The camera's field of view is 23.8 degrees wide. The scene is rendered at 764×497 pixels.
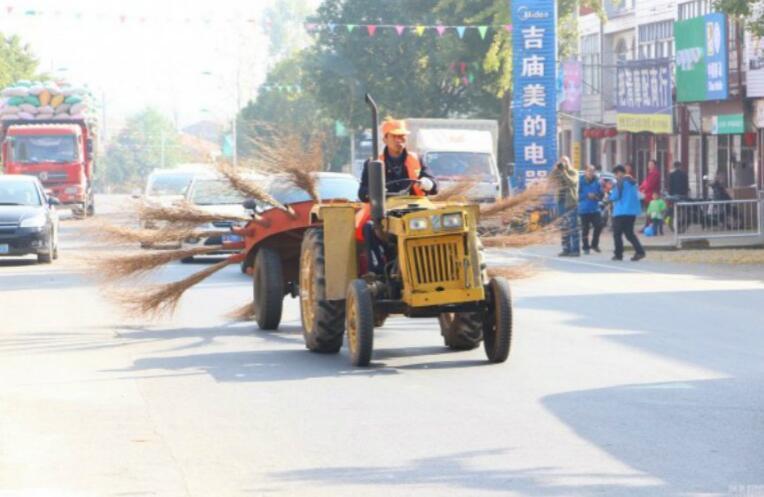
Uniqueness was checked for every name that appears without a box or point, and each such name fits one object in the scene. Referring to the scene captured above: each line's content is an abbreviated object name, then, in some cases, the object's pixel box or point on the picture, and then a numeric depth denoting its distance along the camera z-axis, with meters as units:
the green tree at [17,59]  81.54
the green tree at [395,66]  60.09
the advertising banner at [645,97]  50.44
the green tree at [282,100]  94.88
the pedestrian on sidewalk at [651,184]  43.88
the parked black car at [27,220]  28.64
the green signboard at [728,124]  46.22
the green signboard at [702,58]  45.78
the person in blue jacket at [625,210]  29.55
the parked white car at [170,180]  34.09
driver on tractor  14.13
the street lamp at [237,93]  149.50
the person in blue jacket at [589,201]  31.19
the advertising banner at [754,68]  44.19
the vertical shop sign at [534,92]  42.59
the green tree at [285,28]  164.12
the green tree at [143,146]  153.75
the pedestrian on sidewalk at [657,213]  40.12
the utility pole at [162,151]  153.75
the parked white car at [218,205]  17.67
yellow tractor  13.21
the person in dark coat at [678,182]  43.72
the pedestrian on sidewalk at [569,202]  29.72
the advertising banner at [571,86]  61.62
